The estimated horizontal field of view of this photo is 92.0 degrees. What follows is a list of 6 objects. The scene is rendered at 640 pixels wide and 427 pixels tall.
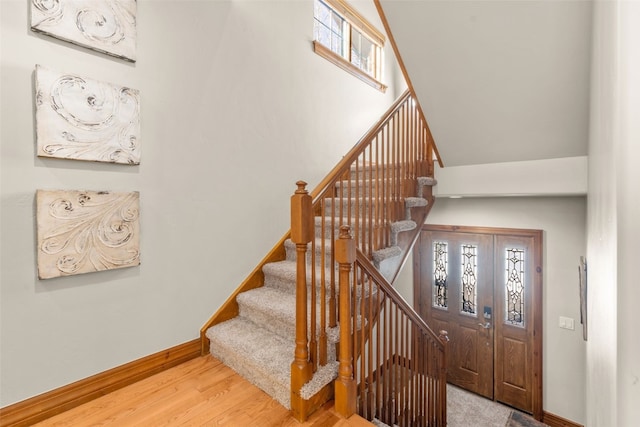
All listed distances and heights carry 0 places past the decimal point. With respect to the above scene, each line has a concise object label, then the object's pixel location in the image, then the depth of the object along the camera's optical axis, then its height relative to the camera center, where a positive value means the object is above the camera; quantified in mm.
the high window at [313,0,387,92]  3383 +2109
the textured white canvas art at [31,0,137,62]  1526 +1003
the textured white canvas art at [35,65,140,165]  1520 +496
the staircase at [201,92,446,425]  1614 -613
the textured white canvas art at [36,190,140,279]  1535 -104
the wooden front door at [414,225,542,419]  3469 -1194
